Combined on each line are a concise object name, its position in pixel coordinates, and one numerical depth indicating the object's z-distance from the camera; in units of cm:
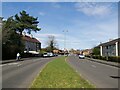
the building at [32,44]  5179
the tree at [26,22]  3134
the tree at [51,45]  6277
